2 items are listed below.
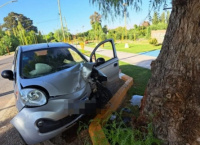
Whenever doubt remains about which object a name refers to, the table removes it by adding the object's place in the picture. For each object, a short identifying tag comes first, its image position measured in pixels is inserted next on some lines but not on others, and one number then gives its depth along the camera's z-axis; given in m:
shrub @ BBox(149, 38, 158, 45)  16.62
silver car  2.16
